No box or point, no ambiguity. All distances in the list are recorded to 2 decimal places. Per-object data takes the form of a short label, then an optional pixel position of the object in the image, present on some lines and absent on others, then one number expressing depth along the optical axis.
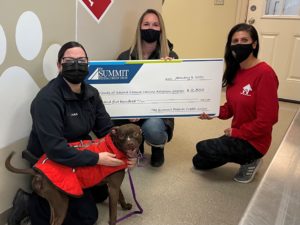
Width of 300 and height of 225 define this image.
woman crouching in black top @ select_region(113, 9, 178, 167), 2.40
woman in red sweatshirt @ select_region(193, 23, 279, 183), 2.17
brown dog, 1.54
